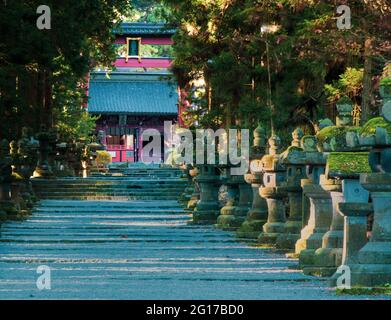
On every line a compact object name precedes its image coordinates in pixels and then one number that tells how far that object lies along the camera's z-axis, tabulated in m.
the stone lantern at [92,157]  61.09
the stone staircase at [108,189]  46.00
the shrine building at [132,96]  91.56
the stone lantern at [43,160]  48.66
